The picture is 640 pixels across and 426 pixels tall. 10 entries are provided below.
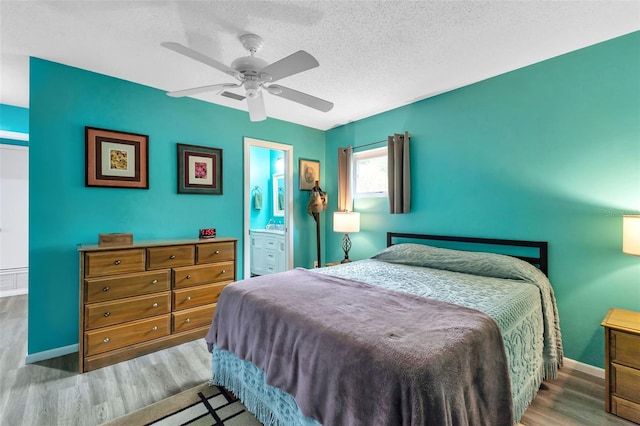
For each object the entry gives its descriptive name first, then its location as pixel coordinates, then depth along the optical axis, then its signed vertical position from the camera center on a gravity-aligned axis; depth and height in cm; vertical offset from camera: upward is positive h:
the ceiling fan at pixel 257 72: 170 +91
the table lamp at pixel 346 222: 393 -12
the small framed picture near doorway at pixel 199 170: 329 +52
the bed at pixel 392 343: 109 -61
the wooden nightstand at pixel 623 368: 172 -95
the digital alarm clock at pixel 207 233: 323 -23
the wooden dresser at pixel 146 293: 235 -74
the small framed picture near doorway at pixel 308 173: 446 +64
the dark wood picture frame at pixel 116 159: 272 +54
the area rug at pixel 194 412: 174 -127
